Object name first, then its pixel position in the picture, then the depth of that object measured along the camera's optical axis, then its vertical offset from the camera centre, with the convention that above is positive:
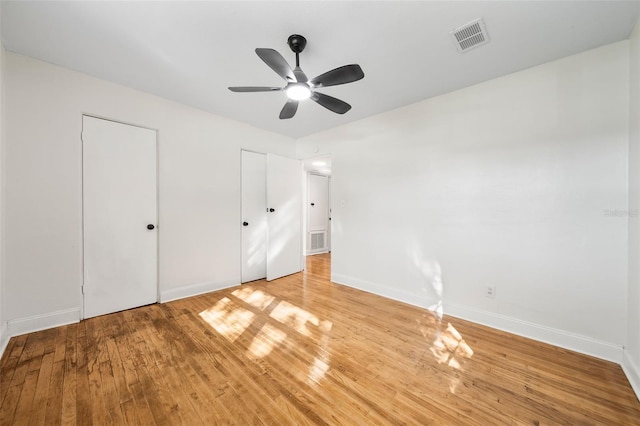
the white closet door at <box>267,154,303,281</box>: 4.06 -0.09
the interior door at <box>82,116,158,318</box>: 2.53 -0.05
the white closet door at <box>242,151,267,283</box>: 3.84 -0.08
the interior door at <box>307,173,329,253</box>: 6.10 -0.07
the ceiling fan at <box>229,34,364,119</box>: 1.62 +1.02
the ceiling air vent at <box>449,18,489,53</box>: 1.76 +1.40
